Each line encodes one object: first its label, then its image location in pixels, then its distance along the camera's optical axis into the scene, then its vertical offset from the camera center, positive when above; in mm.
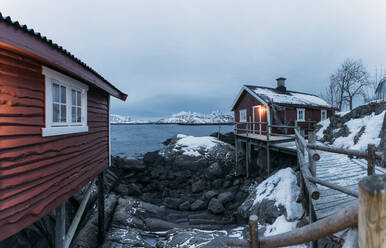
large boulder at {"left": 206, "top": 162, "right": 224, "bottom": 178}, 16219 -4023
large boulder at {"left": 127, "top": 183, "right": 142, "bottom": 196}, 13781 -4861
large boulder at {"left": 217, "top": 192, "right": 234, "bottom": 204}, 11669 -4593
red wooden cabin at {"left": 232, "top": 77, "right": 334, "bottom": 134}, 15242 +1512
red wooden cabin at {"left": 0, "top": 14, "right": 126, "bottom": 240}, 2764 -7
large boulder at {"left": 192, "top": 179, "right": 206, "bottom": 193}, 14511 -4791
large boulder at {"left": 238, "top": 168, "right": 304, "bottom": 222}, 6461 -2933
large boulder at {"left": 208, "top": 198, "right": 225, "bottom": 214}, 10766 -4785
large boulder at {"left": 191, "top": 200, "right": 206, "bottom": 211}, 11539 -4997
